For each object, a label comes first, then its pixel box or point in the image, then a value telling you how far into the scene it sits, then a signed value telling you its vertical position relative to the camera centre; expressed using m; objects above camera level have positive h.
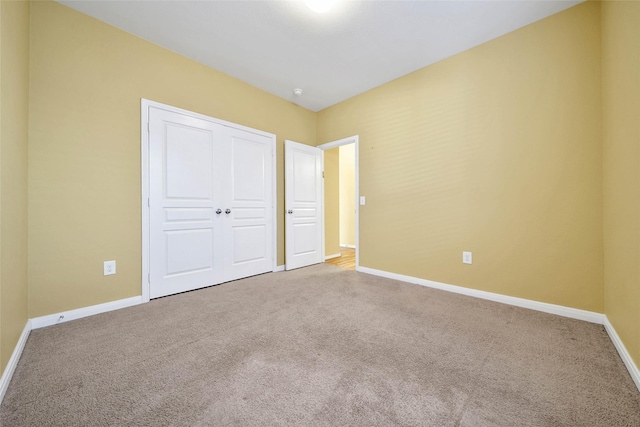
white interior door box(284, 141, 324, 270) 3.56 +0.19
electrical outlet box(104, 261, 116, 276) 2.10 -0.45
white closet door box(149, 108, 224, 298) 2.39 +0.16
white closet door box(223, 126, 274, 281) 2.96 +0.17
